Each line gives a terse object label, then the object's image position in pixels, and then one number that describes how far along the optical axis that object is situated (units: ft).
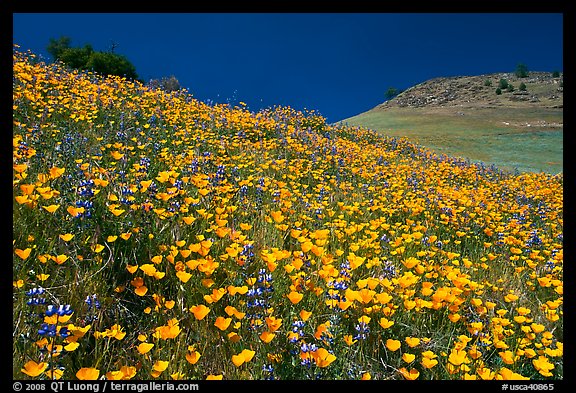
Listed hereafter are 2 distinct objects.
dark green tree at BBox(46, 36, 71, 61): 123.29
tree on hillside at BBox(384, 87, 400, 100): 268.76
